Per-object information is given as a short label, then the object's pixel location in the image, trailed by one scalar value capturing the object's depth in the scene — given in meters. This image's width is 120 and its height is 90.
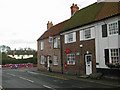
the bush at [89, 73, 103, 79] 14.40
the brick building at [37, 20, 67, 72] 22.80
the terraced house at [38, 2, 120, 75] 14.20
